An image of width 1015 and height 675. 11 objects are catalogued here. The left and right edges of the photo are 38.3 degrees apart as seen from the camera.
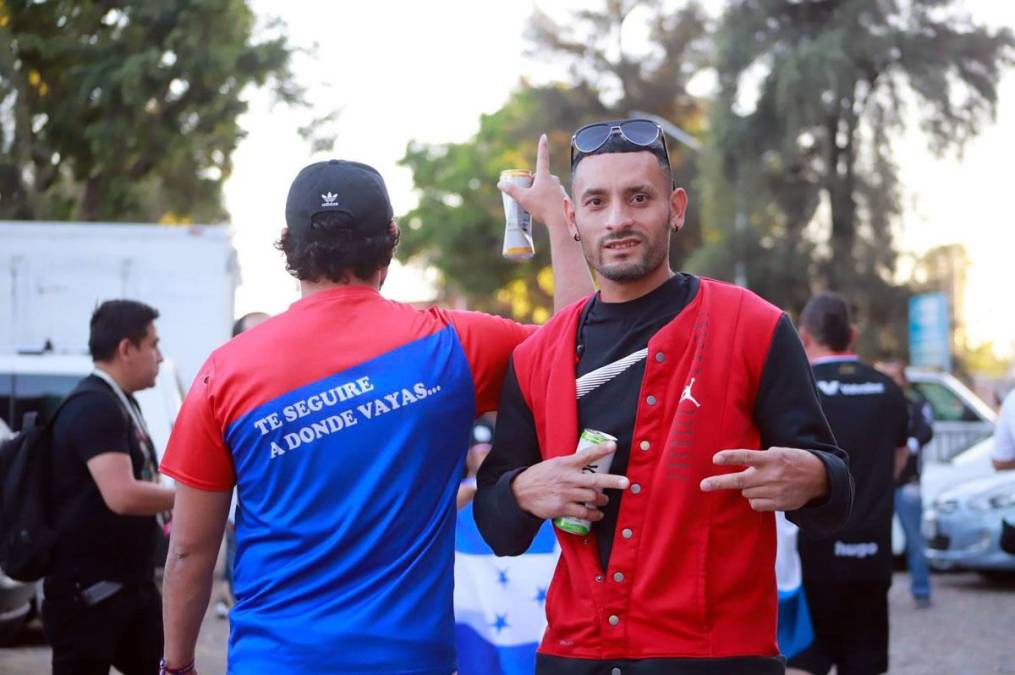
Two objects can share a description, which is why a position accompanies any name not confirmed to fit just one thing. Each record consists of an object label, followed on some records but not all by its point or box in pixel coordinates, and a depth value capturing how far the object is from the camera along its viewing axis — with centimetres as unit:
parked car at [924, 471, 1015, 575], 1327
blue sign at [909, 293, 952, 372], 3041
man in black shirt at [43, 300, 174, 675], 524
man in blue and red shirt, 332
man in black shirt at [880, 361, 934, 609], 1266
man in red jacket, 303
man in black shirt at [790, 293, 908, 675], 696
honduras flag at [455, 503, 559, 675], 509
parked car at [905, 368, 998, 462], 1709
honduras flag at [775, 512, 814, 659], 700
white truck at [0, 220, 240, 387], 1422
